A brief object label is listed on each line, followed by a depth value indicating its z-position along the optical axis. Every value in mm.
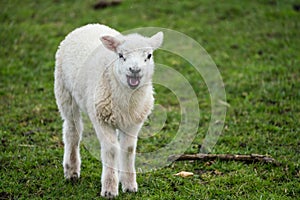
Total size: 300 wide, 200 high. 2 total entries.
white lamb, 8389
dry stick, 10618
